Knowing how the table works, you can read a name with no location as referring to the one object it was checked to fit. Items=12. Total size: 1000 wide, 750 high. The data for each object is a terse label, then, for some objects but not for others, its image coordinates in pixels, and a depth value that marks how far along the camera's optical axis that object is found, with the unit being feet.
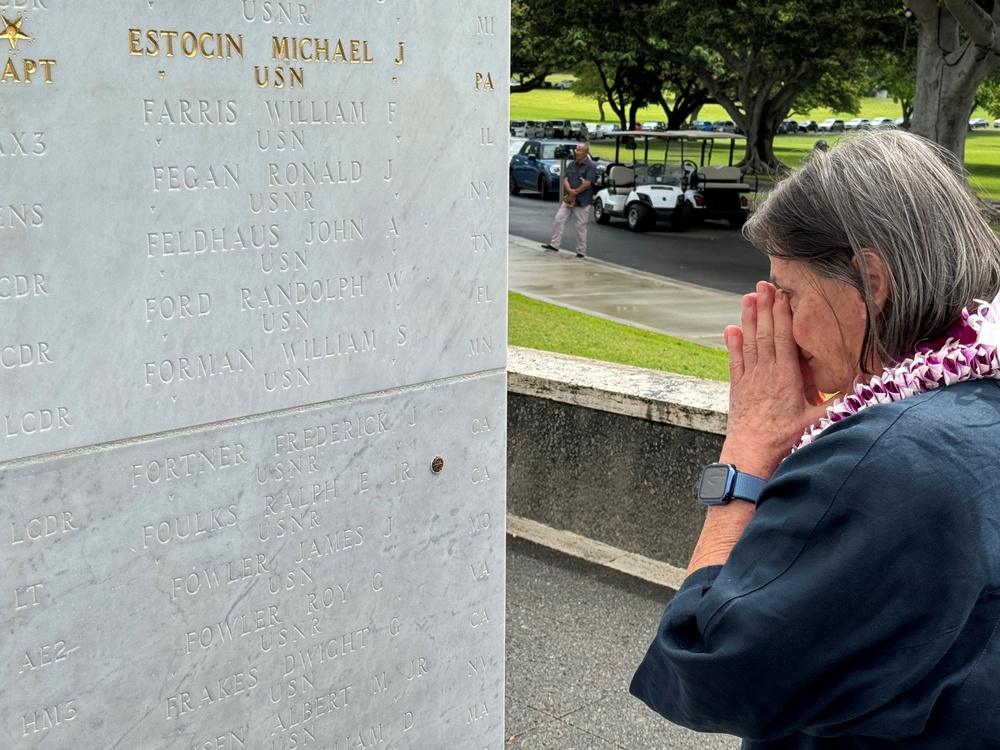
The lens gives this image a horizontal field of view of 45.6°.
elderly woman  5.08
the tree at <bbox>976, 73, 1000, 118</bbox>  159.10
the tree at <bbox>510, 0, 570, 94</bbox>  104.78
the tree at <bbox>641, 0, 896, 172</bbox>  91.20
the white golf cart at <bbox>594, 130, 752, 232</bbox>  88.79
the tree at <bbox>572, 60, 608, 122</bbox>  202.90
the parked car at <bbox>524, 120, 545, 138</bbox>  212.15
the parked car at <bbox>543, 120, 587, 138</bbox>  209.56
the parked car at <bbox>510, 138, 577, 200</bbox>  113.80
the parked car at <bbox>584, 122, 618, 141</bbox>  225.35
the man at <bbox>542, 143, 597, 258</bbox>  70.59
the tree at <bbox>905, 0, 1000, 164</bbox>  63.77
